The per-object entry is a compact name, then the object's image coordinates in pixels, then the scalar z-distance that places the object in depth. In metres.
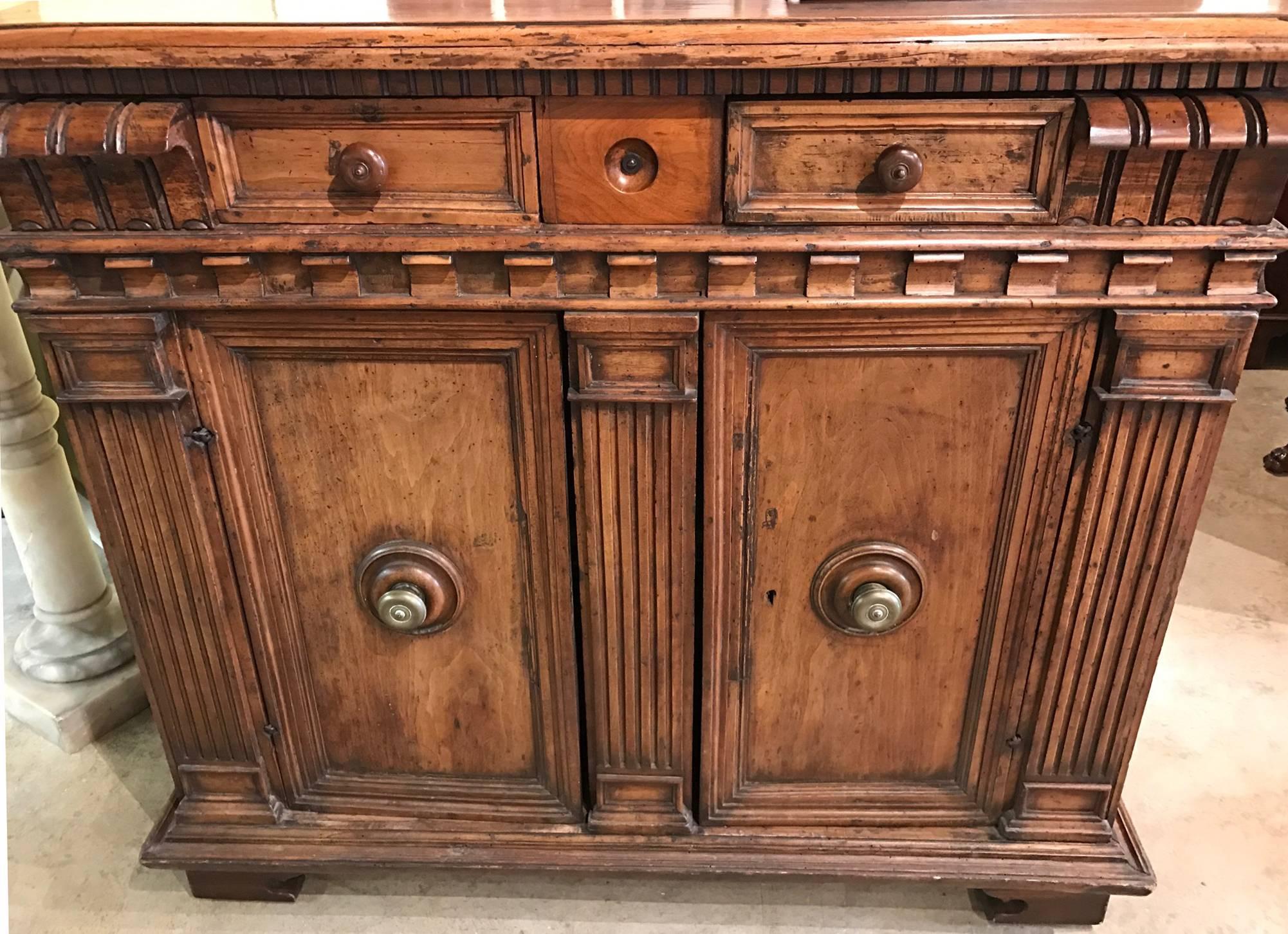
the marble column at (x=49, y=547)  1.56
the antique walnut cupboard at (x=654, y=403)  0.96
